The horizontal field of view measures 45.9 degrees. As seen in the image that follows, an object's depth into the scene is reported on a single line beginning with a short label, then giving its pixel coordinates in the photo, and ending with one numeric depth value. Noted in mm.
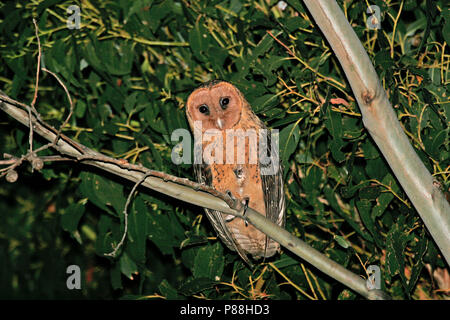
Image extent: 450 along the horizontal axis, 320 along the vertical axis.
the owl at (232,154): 2312
